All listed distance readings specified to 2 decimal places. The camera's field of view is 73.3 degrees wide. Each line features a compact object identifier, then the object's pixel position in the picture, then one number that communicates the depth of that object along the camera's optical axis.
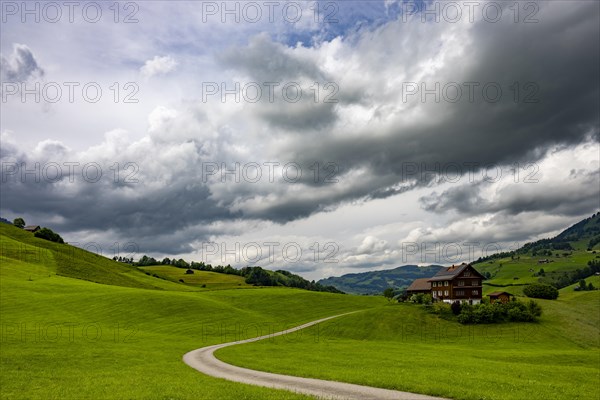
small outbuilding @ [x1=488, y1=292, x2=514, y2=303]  126.93
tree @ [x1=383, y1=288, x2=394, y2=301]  148.88
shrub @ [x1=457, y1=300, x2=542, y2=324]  93.69
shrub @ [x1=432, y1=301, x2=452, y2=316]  98.25
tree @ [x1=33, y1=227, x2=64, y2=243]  185.00
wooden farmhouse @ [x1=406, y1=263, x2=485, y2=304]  132.50
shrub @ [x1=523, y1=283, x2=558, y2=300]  140.00
